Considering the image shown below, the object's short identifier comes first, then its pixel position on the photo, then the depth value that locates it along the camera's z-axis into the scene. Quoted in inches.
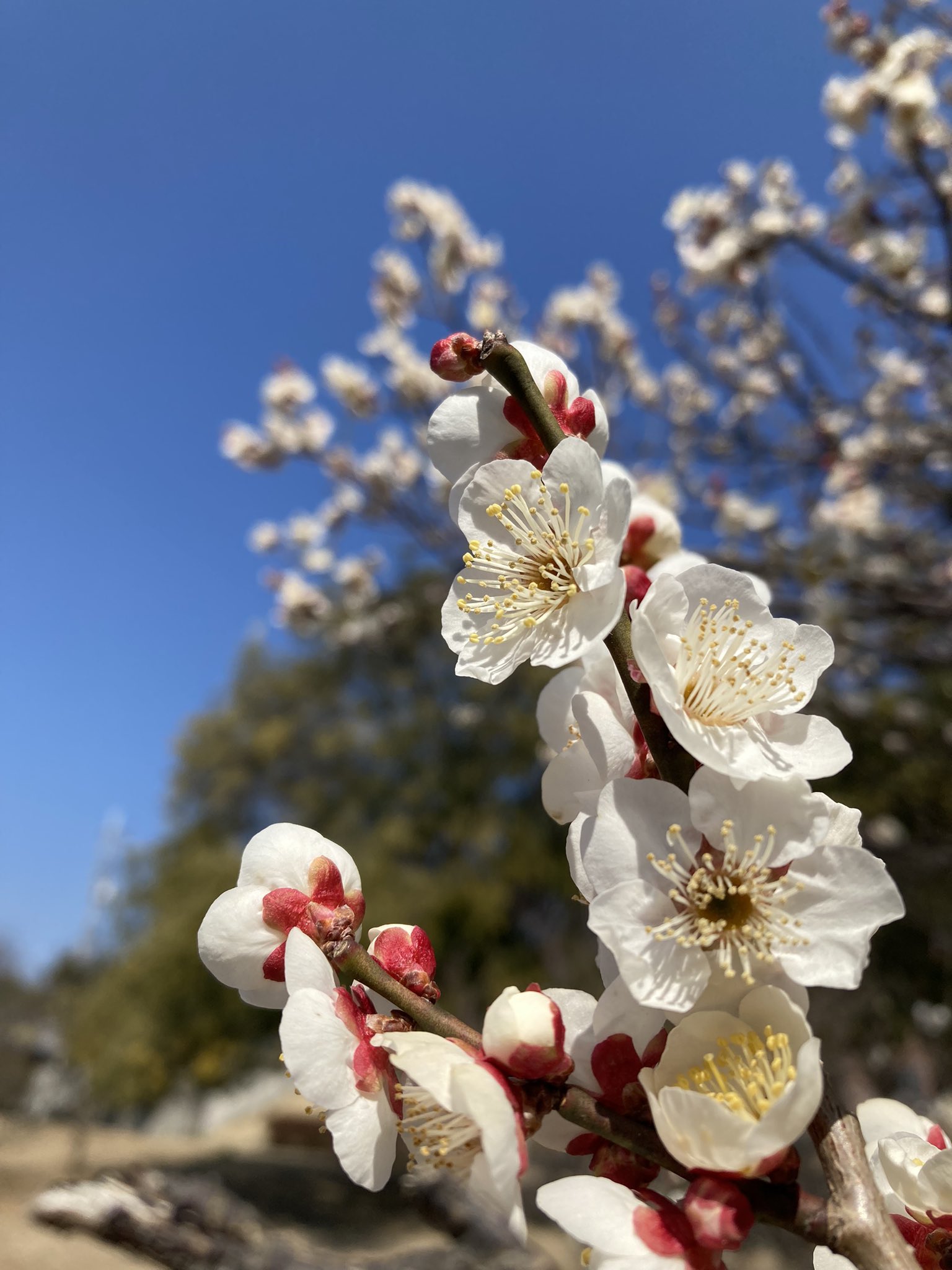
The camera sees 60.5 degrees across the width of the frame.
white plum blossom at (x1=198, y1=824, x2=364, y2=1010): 3.2
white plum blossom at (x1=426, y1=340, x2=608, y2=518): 3.7
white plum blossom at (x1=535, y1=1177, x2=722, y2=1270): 2.5
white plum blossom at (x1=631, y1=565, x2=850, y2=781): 2.9
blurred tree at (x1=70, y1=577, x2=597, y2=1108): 159.3
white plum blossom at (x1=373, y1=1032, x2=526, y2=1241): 2.5
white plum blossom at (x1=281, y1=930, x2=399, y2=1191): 2.7
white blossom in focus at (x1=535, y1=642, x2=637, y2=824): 3.2
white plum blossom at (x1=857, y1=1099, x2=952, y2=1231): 2.8
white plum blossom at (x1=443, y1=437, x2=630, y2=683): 3.3
